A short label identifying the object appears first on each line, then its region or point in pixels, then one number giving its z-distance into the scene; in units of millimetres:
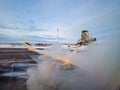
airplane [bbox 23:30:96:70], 8546
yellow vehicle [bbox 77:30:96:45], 5903
